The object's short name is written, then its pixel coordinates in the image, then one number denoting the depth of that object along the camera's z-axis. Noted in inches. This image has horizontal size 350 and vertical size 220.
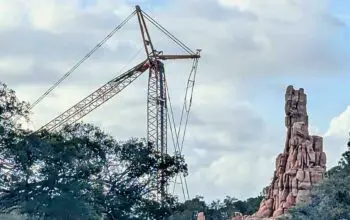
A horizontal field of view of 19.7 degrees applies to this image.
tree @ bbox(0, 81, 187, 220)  2738.7
